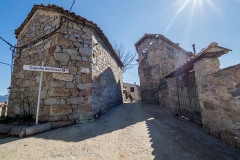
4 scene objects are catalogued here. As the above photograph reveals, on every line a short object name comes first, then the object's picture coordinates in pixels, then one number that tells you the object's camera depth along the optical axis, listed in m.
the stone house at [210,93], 2.75
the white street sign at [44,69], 3.87
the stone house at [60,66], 4.45
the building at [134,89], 29.17
